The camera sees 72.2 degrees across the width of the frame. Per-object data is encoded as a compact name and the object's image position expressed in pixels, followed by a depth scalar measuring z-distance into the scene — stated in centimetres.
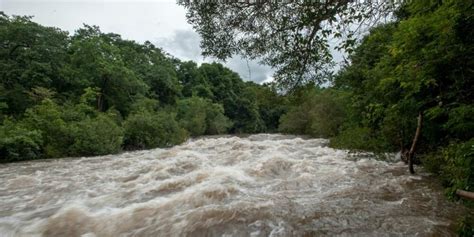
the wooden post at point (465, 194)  231
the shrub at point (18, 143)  1254
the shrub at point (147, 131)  1939
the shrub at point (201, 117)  3400
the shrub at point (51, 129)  1427
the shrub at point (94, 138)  1488
